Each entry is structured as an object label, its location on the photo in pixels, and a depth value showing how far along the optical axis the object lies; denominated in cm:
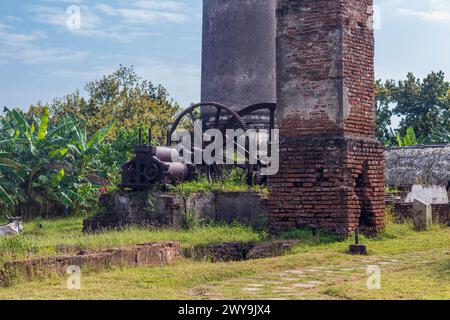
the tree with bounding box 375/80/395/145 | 3441
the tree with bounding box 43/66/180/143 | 3469
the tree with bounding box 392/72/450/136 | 3369
